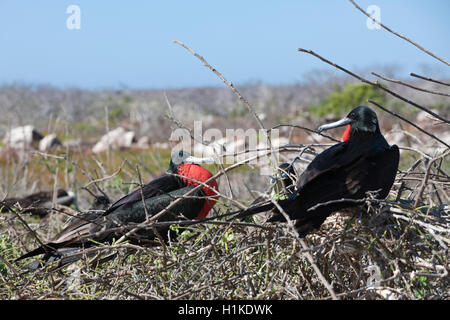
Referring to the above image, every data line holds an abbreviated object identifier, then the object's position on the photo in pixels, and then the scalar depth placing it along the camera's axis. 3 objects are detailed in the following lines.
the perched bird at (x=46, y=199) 8.21
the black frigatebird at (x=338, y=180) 4.00
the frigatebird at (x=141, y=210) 5.30
